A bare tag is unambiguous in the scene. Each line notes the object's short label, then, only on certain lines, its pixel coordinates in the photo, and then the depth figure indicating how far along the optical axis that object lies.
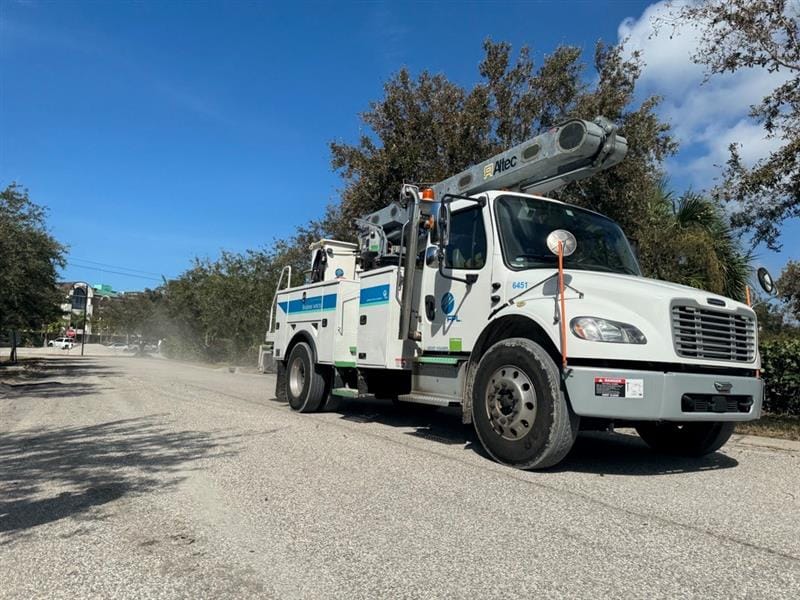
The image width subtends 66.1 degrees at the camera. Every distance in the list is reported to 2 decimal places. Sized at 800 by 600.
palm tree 13.47
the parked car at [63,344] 70.06
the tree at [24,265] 17.48
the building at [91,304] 95.64
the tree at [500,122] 14.02
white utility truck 5.28
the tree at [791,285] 10.96
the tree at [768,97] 9.28
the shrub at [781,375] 9.95
